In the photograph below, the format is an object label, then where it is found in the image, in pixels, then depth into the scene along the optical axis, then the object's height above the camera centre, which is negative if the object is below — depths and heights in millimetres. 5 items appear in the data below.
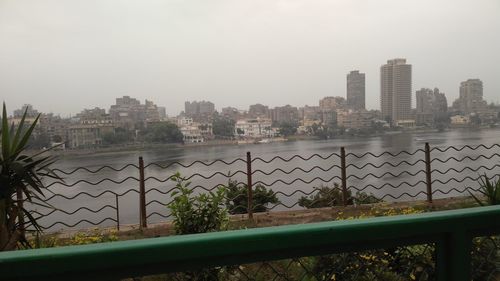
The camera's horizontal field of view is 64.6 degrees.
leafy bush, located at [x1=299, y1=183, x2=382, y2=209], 5875 -1227
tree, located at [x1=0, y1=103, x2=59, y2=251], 2822 -377
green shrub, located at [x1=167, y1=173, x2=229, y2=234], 2795 -639
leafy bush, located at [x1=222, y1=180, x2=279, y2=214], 5486 -1097
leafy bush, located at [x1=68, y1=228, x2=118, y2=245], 3188 -941
